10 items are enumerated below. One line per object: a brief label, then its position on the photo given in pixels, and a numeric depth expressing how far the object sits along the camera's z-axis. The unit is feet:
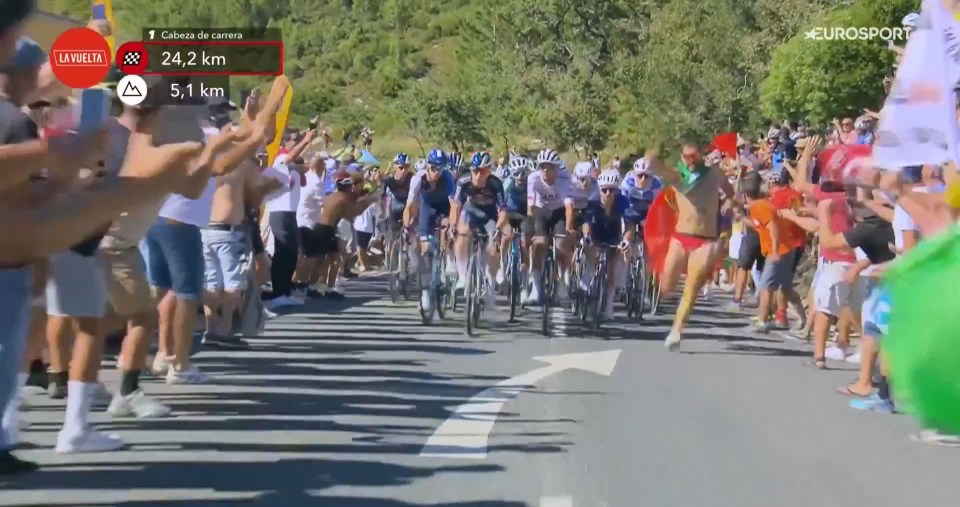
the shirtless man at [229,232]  38.17
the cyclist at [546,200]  51.13
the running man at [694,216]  44.42
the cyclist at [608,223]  52.31
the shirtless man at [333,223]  60.80
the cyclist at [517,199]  50.63
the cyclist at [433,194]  52.65
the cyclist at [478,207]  49.52
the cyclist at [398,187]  67.87
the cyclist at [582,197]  52.13
